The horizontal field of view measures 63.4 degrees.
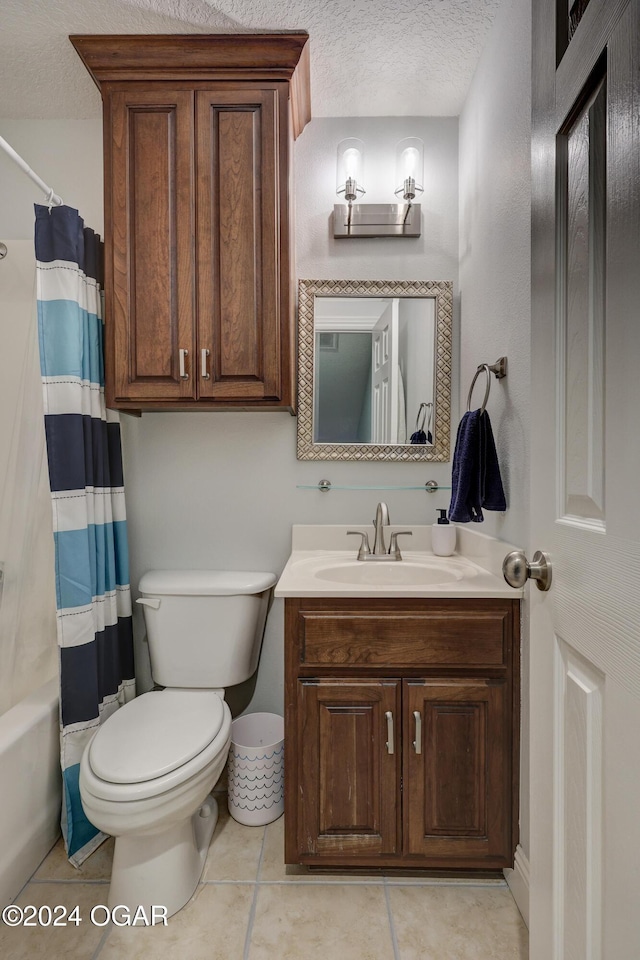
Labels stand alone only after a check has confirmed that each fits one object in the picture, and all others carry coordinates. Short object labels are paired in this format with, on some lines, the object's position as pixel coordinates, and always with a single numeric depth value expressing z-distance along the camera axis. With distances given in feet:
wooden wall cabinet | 5.30
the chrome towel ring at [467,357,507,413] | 4.98
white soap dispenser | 6.09
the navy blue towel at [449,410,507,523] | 4.93
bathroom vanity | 4.57
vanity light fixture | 6.11
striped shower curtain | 4.90
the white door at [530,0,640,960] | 1.88
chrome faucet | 5.91
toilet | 4.02
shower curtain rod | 4.37
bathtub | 4.45
